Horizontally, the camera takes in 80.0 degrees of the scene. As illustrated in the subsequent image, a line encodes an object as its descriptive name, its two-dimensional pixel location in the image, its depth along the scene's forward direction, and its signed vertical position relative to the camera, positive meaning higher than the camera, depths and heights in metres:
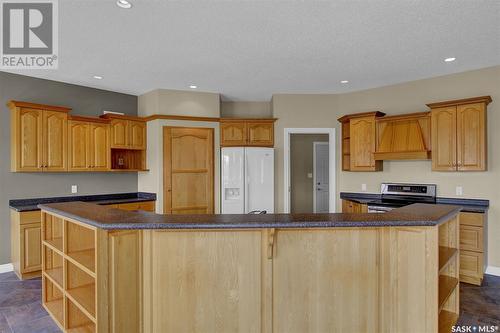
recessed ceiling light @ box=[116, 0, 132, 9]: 2.42 +1.33
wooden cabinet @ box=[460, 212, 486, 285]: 3.64 -1.02
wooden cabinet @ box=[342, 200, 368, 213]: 4.53 -0.67
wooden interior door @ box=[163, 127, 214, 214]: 5.04 -0.08
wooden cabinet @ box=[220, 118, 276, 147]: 5.36 +0.60
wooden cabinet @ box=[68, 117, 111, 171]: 4.44 +0.31
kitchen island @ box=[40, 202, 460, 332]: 1.98 -0.75
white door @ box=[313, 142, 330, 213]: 7.44 -0.33
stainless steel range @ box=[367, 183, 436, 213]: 4.25 -0.48
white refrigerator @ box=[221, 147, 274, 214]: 5.09 -0.25
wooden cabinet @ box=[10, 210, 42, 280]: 3.81 -1.02
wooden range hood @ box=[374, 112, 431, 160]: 4.33 +0.42
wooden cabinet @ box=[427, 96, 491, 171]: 3.83 +0.40
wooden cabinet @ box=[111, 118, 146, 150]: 4.85 +0.53
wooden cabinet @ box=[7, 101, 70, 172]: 3.94 +0.39
